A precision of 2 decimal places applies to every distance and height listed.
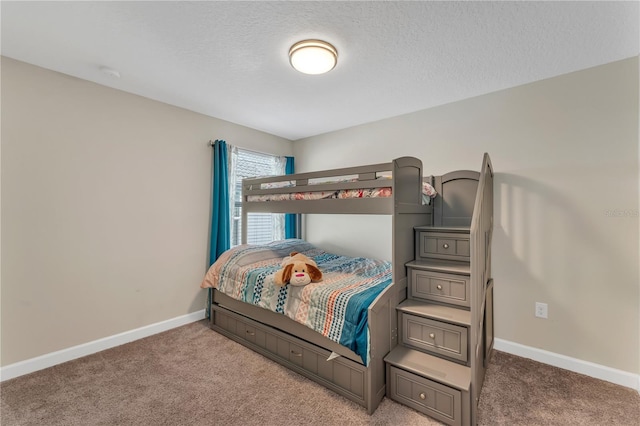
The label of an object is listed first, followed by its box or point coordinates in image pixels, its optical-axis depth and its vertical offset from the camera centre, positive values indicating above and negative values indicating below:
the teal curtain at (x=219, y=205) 3.12 +0.10
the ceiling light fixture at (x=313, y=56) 1.79 +1.08
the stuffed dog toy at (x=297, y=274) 2.14 -0.49
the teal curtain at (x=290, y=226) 3.88 -0.18
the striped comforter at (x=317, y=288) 1.80 -0.60
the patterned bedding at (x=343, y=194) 2.05 +0.17
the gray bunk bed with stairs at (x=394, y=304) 1.68 -0.67
